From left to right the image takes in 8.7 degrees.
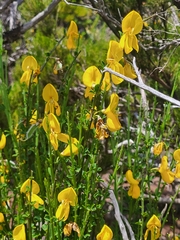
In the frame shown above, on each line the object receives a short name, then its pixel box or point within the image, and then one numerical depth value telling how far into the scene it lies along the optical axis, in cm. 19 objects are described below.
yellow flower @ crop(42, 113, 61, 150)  79
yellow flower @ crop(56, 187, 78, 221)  79
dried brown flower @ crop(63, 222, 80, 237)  79
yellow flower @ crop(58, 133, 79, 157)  80
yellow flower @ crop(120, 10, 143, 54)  79
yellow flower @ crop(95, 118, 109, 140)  78
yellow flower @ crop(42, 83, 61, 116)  82
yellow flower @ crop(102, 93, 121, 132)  78
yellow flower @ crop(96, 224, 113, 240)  79
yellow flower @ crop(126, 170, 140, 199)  84
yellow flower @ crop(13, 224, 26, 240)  80
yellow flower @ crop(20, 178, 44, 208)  79
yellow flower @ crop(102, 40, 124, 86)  78
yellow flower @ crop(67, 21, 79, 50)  84
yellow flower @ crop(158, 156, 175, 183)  84
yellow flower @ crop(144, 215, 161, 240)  82
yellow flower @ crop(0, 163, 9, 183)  84
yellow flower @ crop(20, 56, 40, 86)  82
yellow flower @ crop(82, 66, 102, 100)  79
